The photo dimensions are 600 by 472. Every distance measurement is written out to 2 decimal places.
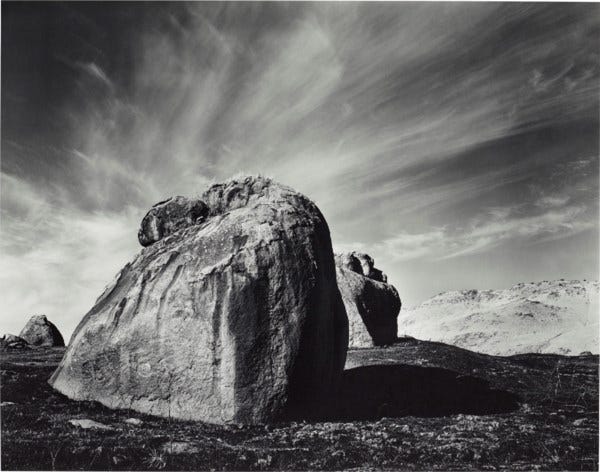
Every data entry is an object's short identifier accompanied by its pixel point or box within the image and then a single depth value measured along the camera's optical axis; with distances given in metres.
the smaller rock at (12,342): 22.27
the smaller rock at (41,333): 26.36
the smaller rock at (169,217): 12.20
